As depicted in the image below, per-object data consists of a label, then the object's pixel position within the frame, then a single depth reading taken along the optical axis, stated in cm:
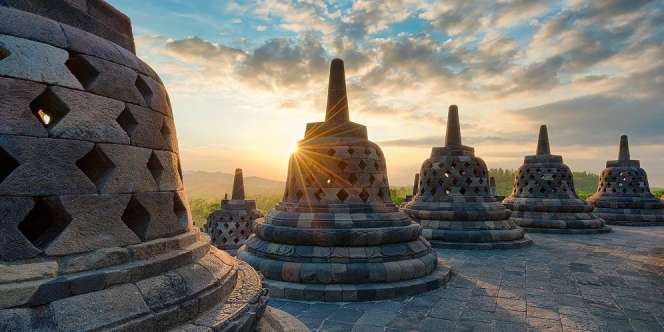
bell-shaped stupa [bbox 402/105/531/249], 1084
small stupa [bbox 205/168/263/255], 1511
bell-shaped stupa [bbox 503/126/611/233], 1430
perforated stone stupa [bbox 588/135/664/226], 1764
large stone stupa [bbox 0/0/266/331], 215
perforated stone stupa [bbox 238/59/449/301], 626
